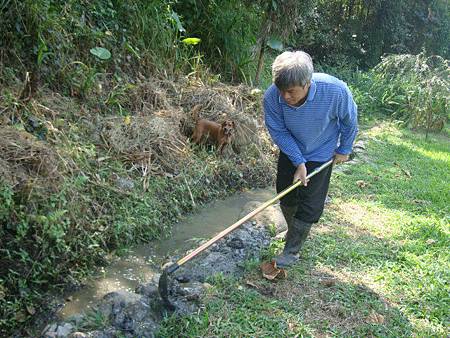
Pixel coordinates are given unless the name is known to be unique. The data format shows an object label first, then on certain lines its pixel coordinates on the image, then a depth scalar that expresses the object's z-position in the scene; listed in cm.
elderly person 293
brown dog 554
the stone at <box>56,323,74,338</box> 270
